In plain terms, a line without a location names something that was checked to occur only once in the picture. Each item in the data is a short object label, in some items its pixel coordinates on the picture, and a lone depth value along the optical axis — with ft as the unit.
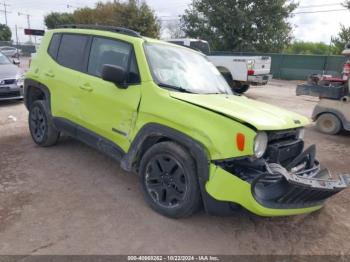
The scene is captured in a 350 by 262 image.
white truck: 43.21
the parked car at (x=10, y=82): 30.07
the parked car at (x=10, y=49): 107.24
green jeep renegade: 10.03
